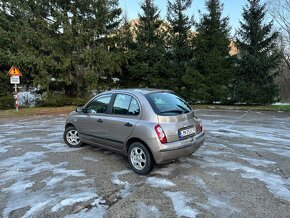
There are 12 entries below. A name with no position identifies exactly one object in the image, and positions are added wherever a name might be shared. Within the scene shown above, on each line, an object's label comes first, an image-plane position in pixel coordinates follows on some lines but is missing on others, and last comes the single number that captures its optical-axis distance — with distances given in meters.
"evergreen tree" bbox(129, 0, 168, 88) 20.06
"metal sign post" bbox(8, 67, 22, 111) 15.27
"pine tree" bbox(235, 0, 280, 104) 18.45
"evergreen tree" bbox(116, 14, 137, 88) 19.75
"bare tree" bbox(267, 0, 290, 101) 29.12
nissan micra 4.55
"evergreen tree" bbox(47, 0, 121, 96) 17.64
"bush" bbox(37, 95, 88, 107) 18.61
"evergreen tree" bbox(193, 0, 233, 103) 19.31
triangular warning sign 15.44
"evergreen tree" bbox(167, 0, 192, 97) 20.00
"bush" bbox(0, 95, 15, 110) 17.14
